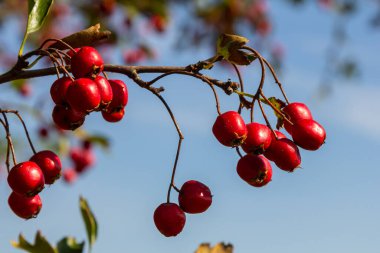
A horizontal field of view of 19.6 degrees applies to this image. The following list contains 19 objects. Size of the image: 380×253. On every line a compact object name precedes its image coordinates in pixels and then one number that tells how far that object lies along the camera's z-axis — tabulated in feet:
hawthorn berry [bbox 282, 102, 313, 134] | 1.09
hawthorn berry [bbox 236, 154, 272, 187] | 1.06
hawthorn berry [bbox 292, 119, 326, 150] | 1.07
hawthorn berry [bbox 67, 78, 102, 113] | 1.01
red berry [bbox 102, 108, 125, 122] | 1.10
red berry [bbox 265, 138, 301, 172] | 1.06
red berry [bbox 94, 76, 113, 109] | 1.03
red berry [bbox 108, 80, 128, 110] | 1.07
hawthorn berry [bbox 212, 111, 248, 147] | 1.05
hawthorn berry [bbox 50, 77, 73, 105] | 1.04
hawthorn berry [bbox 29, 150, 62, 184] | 1.09
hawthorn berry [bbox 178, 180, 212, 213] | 1.07
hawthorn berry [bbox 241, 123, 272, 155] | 1.05
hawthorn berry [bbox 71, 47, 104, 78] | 1.02
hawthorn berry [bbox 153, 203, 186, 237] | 1.07
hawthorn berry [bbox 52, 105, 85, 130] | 1.06
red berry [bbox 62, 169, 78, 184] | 13.23
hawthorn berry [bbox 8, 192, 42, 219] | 1.09
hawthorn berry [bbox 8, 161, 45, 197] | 1.06
